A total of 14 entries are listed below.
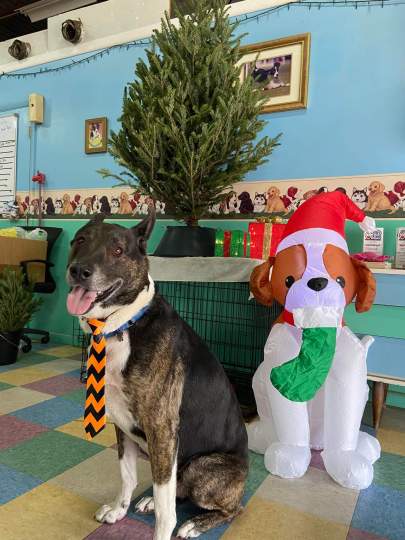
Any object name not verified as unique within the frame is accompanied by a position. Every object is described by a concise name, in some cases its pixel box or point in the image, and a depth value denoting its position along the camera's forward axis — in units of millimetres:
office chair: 3600
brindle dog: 1160
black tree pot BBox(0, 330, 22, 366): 3152
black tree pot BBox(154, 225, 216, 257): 2514
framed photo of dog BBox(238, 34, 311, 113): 2877
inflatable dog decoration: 1636
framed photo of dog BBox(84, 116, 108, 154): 3754
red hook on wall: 4156
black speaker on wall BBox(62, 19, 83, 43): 3885
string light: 2672
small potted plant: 3121
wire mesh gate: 2789
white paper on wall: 4402
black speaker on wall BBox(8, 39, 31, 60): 4250
